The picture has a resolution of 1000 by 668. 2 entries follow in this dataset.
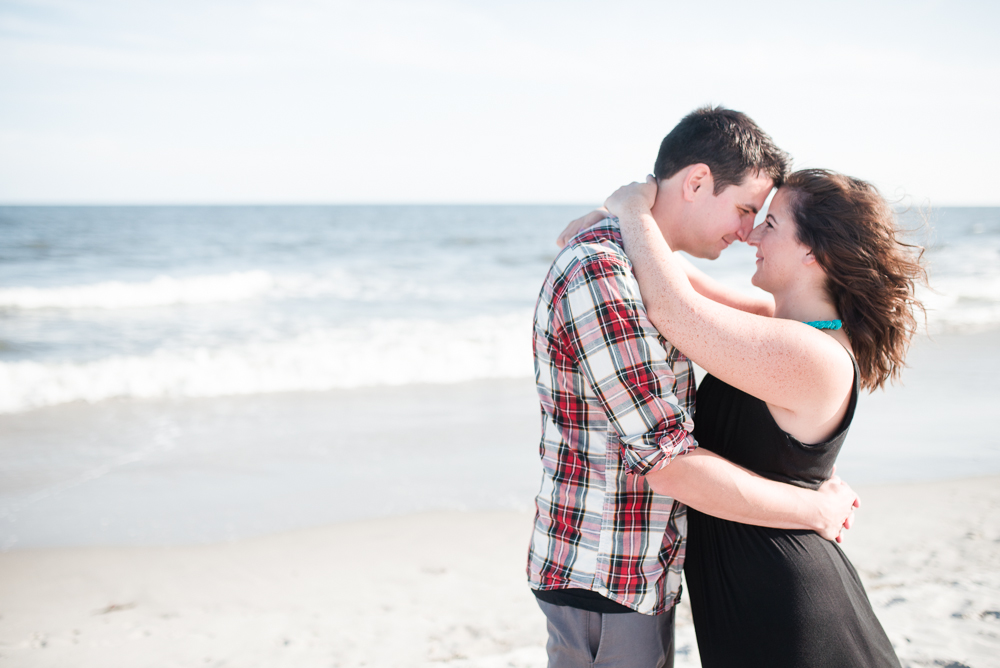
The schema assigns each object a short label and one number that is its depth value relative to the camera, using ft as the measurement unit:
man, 5.32
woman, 5.73
